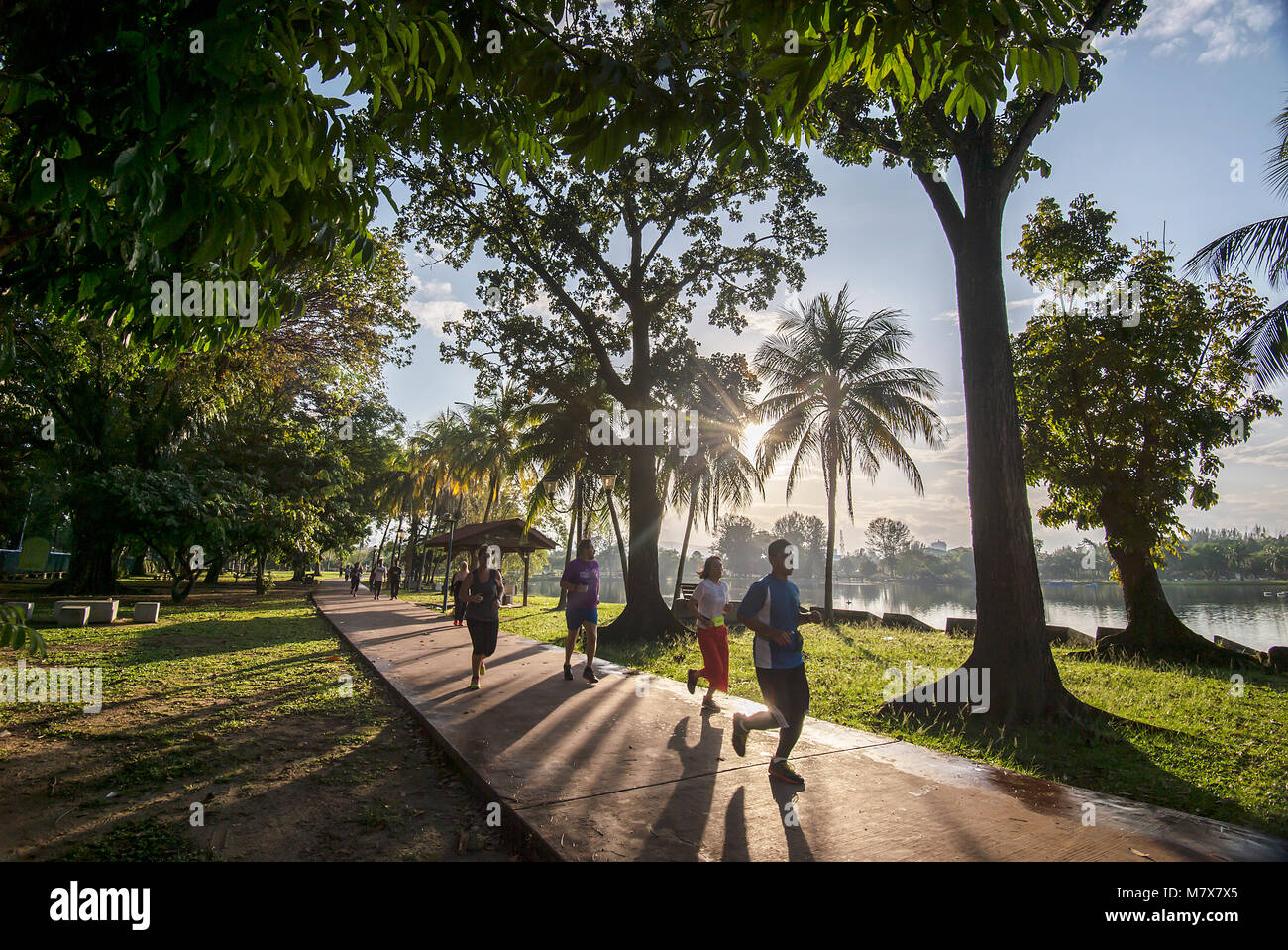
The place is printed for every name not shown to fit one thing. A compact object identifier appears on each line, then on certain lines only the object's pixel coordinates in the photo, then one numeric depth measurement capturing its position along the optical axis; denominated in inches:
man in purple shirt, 356.2
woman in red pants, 288.8
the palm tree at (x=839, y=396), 888.3
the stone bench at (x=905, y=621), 748.0
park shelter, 976.3
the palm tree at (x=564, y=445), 900.6
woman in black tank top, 330.3
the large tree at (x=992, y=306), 278.4
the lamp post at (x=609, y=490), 949.2
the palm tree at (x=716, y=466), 888.9
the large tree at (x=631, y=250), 606.2
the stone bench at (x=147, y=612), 615.3
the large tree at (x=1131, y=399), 539.5
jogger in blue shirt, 198.5
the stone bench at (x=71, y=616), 566.9
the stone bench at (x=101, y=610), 596.1
